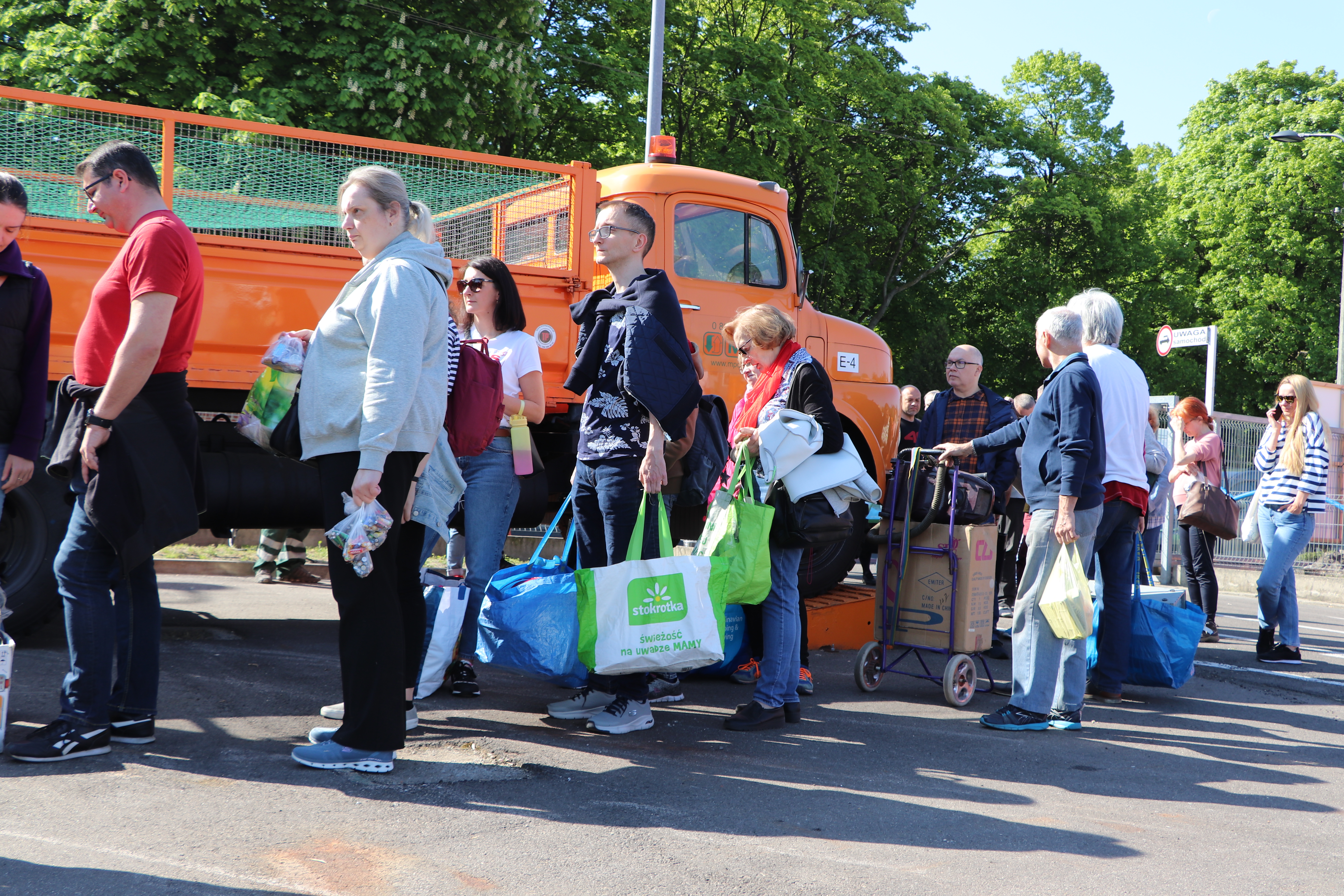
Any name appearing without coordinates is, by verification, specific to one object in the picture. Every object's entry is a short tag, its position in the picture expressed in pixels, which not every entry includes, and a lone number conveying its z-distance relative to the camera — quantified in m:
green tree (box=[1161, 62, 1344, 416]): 30.97
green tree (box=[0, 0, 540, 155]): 11.53
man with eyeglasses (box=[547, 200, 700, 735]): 4.21
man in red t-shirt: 3.55
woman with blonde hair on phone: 7.16
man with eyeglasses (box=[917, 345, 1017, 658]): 6.85
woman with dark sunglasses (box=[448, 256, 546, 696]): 4.91
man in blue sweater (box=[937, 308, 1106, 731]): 4.81
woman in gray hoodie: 3.39
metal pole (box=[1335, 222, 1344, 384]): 19.69
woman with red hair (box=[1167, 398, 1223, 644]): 8.06
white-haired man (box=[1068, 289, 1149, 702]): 5.29
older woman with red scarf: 4.63
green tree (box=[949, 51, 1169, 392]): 29.14
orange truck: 5.16
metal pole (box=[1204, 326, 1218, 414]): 11.60
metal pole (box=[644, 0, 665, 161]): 14.23
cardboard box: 5.42
